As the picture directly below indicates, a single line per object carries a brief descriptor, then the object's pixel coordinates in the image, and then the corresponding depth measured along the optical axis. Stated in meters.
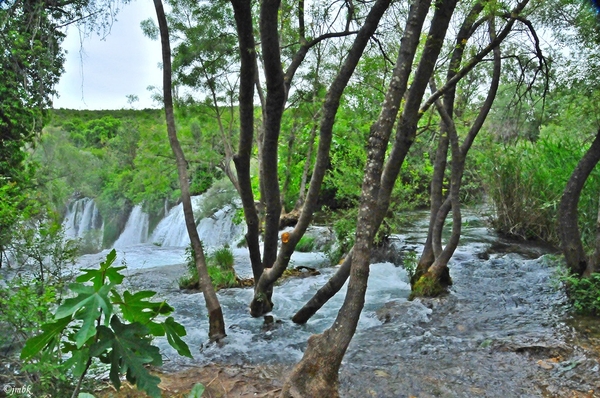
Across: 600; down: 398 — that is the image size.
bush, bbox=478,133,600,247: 9.16
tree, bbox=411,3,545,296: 6.29
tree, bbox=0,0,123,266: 3.48
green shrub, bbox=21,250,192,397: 1.62
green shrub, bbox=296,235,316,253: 12.63
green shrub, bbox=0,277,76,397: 2.89
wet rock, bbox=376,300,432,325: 6.07
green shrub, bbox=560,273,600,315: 5.30
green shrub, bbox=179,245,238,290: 8.99
